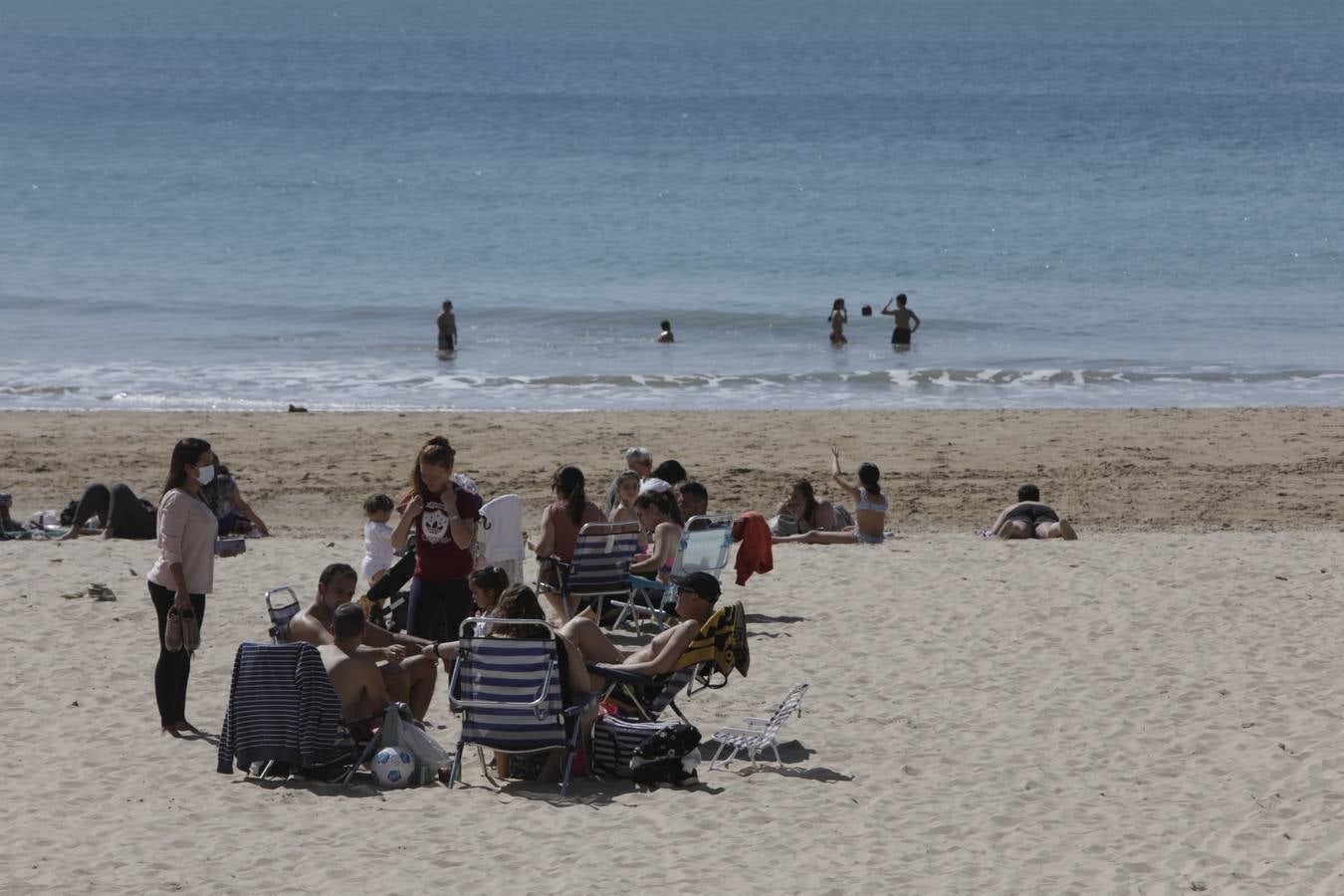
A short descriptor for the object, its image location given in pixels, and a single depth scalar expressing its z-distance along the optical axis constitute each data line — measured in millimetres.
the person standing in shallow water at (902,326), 52437
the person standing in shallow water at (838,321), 52912
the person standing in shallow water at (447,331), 51156
